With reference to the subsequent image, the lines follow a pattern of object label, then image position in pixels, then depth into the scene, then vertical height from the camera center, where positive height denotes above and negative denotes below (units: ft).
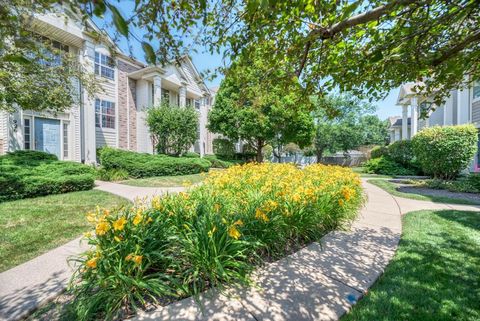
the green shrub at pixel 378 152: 60.95 +0.75
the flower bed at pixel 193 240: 7.63 -3.46
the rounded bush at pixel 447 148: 32.73 +0.95
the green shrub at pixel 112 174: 37.63 -2.88
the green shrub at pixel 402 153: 54.39 +0.38
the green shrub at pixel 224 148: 75.43 +2.46
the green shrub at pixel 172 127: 50.62 +6.21
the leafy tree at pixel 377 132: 143.26 +14.26
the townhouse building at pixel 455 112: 45.19 +9.42
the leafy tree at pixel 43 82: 20.21 +7.25
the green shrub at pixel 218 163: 68.49 -2.09
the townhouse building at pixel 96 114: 37.14 +8.52
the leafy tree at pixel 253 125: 61.36 +8.18
